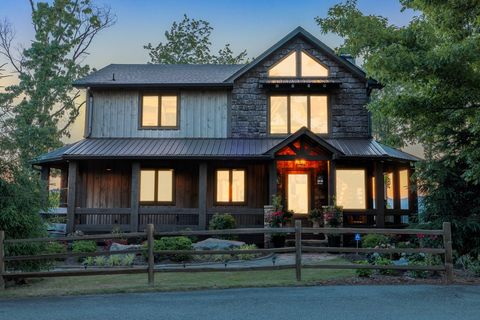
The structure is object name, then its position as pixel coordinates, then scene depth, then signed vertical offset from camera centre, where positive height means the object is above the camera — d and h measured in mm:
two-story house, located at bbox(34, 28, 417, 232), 18484 +2852
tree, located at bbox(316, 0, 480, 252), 10547 +2887
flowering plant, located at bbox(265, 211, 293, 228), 16094 -521
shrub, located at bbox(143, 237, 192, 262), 13055 -1196
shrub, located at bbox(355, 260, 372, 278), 9773 -1458
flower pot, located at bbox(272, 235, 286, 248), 15930 -1275
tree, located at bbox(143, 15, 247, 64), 38000 +12911
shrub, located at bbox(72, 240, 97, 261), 14227 -1314
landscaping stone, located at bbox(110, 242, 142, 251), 14305 -1317
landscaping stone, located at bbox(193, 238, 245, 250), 14297 -1274
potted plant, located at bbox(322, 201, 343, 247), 15850 -525
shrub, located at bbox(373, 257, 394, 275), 10107 -1316
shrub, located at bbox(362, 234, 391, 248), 14648 -1181
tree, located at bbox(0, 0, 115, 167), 30234 +9393
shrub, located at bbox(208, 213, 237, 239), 16562 -676
